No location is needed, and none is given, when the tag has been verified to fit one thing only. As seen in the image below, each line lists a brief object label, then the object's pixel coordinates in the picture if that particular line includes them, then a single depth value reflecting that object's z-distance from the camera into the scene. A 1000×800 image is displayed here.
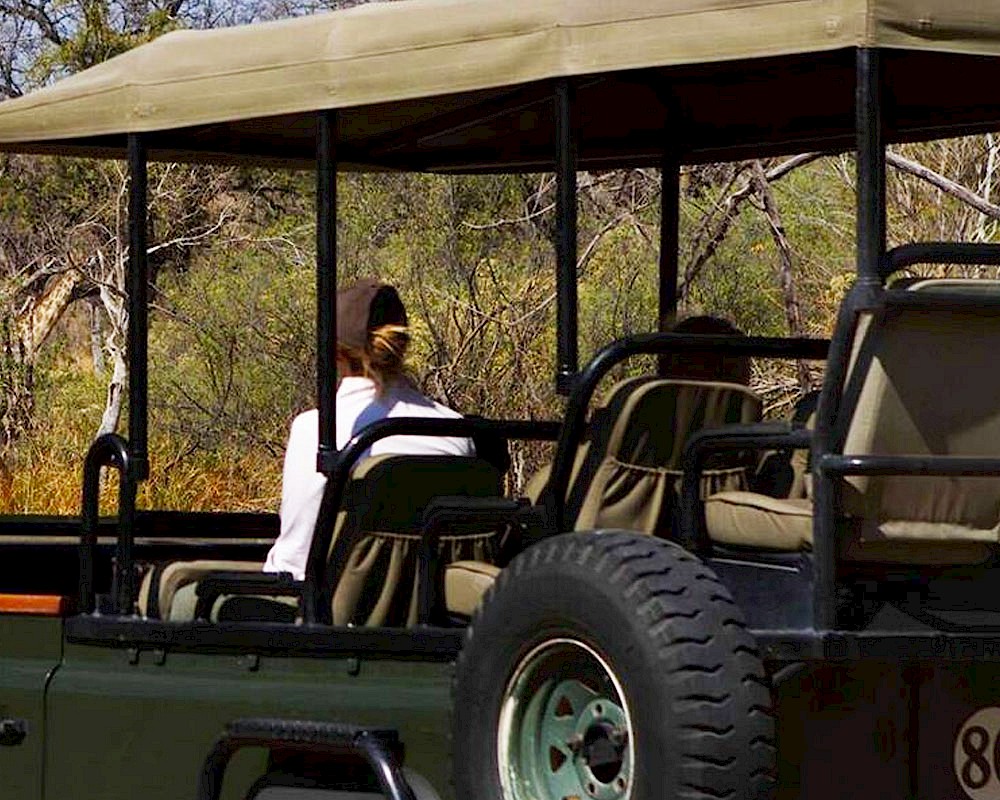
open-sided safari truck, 8.96
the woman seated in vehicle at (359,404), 11.55
